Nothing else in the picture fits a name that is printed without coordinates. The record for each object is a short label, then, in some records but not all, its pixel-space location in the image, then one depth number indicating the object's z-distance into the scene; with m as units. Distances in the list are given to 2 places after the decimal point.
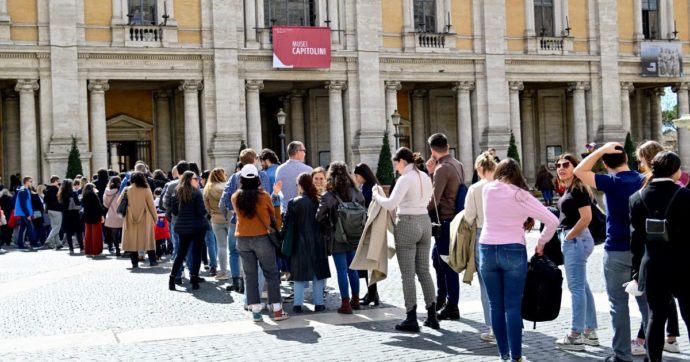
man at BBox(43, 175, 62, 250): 21.36
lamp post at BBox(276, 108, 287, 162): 30.55
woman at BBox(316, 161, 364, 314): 10.74
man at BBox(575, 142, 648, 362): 7.55
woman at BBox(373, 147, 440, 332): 9.45
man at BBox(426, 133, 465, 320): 9.96
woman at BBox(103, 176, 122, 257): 18.44
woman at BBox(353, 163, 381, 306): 11.03
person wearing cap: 10.44
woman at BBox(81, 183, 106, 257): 18.52
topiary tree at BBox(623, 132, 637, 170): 36.44
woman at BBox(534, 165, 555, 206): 32.84
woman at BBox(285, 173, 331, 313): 10.89
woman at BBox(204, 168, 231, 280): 13.65
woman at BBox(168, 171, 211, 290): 13.23
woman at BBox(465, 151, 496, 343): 8.77
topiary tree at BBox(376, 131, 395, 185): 32.72
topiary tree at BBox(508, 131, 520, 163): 35.00
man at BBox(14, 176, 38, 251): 21.75
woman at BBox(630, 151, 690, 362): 6.84
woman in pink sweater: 7.43
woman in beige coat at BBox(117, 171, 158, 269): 15.89
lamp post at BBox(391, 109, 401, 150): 31.66
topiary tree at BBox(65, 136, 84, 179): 28.73
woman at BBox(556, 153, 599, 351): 8.36
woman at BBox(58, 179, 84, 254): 20.11
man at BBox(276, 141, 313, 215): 11.95
